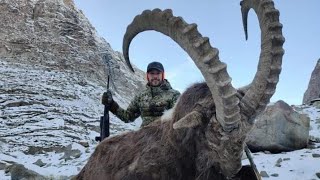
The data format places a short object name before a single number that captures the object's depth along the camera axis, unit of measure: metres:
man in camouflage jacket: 3.90
